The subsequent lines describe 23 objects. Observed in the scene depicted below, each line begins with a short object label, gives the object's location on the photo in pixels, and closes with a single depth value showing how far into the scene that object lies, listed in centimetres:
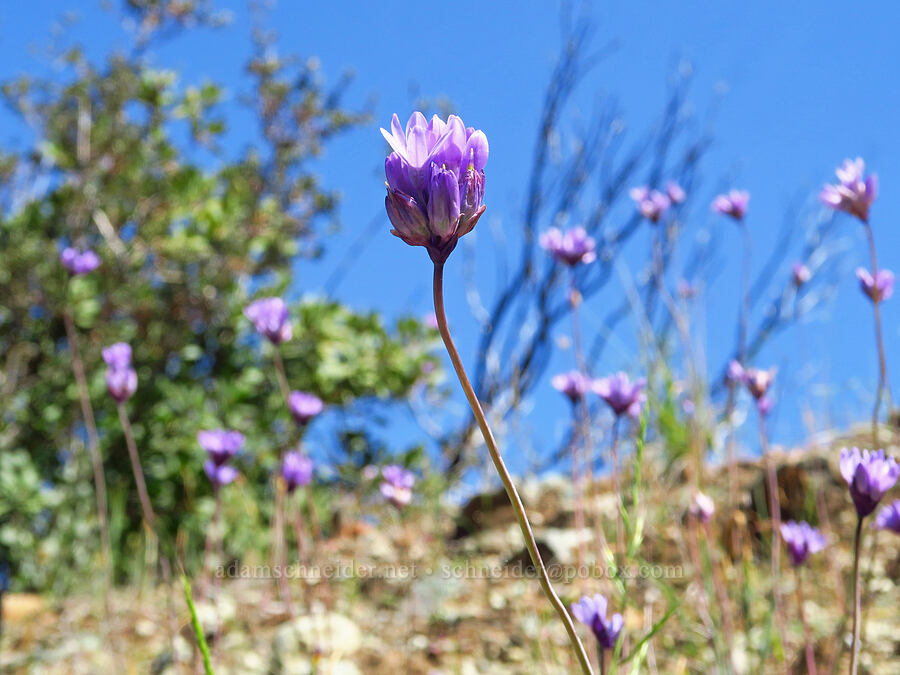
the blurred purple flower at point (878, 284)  70
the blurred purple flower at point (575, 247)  76
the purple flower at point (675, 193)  104
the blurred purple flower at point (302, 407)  78
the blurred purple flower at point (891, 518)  67
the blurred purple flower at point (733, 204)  91
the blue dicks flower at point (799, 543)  69
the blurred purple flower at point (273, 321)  77
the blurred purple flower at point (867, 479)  58
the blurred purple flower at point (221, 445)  76
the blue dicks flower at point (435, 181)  49
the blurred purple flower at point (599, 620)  58
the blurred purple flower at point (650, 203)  92
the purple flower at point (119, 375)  77
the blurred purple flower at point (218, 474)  77
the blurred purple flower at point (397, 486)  81
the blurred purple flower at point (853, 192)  69
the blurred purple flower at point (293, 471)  78
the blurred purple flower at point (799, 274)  104
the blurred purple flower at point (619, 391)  73
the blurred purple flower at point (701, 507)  74
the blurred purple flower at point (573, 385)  79
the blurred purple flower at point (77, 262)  85
